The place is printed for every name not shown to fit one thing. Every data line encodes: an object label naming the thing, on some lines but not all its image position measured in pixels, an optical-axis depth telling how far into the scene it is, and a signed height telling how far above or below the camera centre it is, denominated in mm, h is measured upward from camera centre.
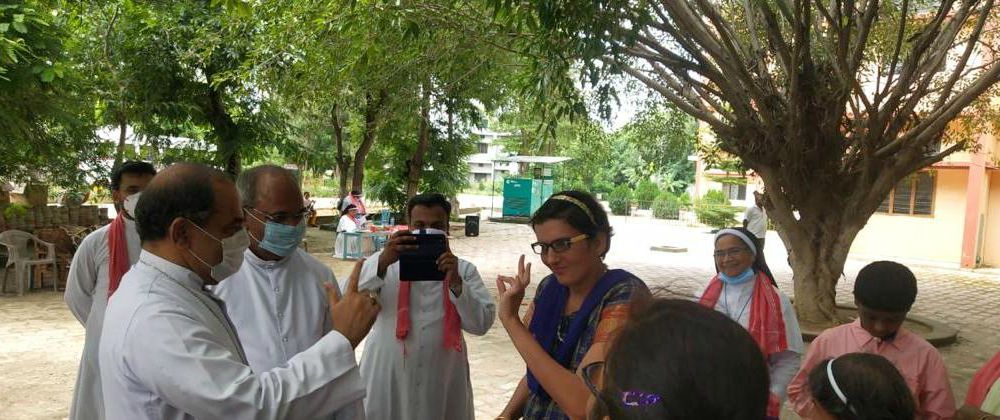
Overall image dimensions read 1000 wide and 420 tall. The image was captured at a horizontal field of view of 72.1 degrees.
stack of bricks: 11727 -1051
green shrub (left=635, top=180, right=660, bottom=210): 41312 -205
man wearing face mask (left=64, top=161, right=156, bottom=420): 3733 -557
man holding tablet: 3191 -716
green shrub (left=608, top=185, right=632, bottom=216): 39062 -644
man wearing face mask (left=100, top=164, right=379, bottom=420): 1635 -424
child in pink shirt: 2625 -553
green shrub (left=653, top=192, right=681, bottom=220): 36250 -881
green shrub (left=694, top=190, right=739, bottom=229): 30427 -765
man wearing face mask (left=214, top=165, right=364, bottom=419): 2641 -454
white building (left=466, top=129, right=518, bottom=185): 83750 +2131
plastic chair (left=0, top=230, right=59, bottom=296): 9938 -1441
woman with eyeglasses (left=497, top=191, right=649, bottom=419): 2014 -394
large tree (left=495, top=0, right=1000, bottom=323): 7957 +1004
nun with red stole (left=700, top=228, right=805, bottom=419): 3307 -537
